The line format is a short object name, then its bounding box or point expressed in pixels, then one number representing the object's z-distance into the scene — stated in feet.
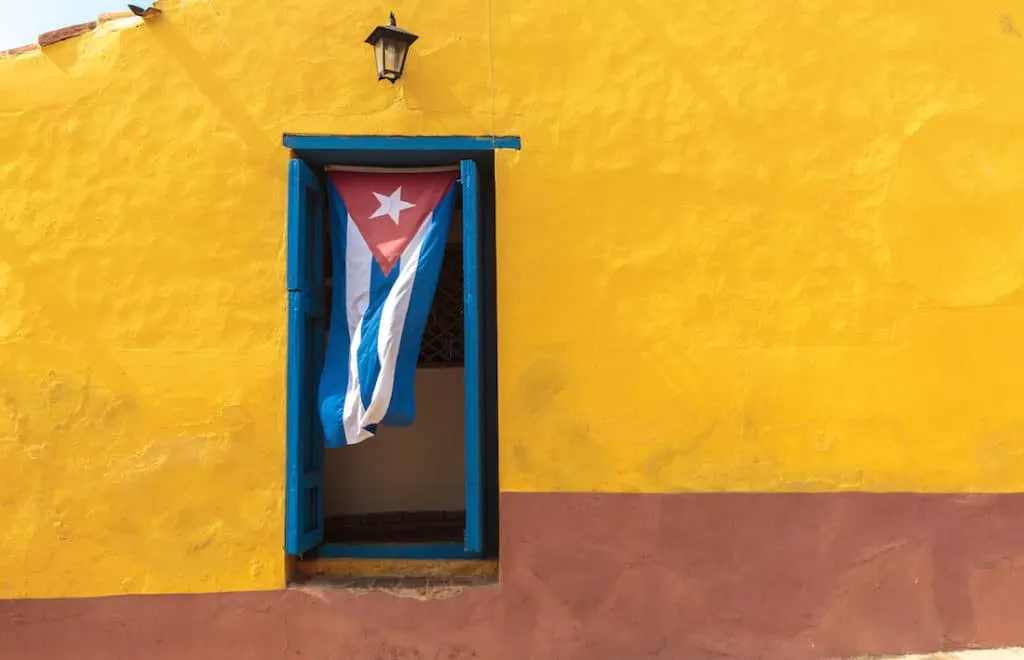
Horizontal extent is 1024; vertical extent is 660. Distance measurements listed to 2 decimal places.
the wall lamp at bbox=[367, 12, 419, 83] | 14.79
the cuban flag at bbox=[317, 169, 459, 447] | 14.88
